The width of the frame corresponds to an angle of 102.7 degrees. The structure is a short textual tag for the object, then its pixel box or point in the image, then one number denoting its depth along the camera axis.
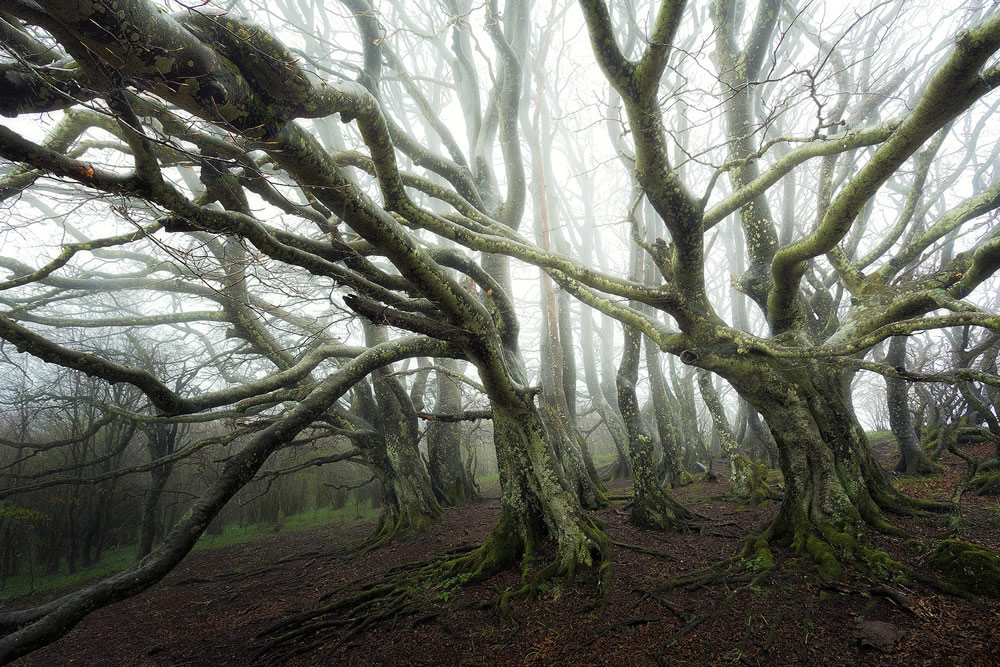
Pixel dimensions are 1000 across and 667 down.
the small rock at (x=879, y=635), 2.56
